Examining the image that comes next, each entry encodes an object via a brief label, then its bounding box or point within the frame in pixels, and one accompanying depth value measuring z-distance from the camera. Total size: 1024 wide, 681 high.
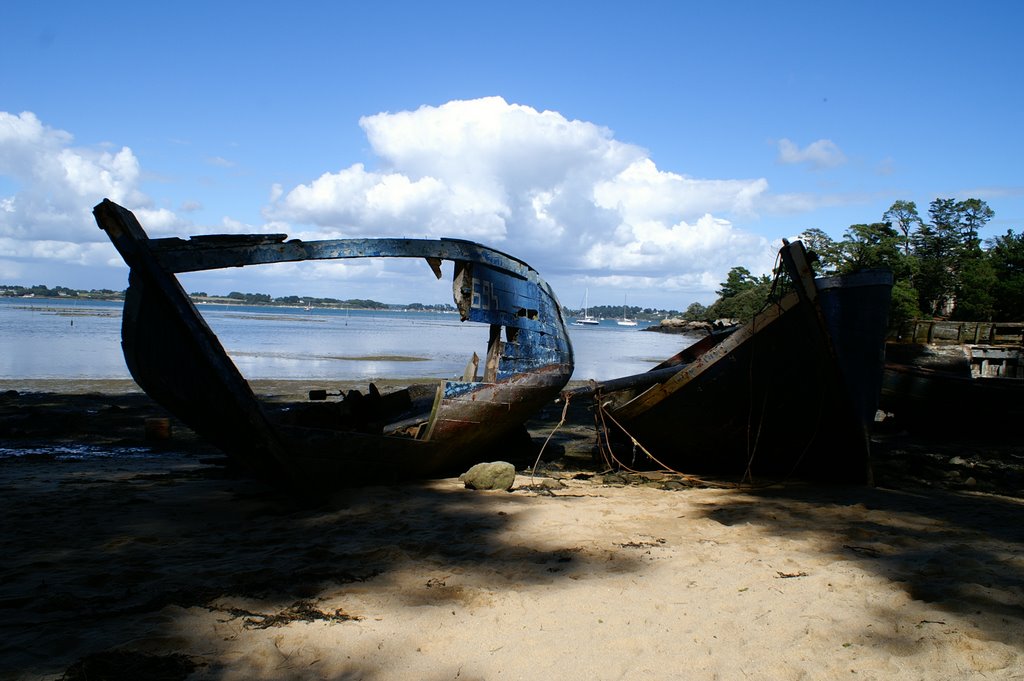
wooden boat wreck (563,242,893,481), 6.27
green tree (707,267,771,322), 65.06
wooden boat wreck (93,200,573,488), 4.97
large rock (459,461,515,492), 6.38
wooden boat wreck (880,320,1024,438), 10.14
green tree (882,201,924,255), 50.03
